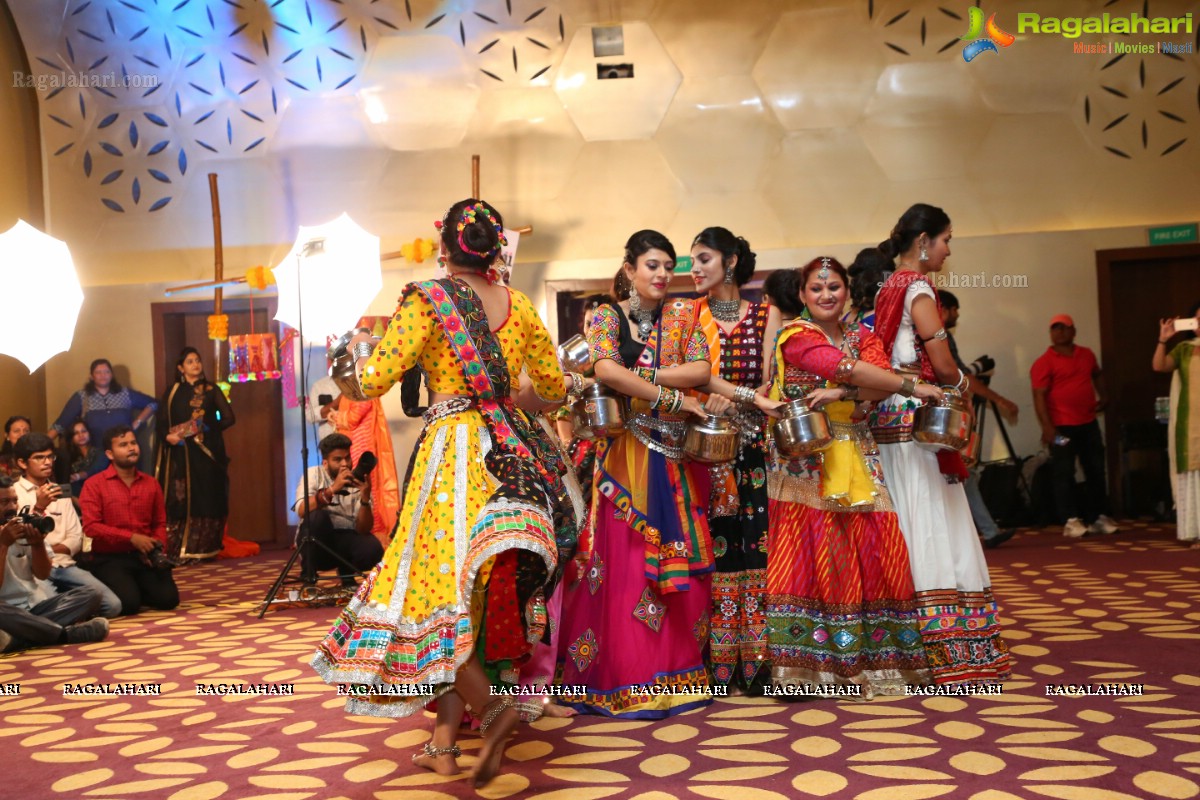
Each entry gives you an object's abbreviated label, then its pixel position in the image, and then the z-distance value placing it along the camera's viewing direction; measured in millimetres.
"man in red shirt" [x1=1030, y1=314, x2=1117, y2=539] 8000
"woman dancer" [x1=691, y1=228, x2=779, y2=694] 3803
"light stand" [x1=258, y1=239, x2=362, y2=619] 6055
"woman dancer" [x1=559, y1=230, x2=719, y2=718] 3609
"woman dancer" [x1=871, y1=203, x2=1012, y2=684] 3697
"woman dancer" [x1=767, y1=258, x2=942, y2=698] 3652
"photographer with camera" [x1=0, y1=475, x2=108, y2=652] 5000
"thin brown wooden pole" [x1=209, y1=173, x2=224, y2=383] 8633
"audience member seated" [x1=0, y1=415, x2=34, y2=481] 7883
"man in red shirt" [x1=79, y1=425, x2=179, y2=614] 6059
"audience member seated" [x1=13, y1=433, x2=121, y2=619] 5375
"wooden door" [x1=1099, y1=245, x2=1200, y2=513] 8648
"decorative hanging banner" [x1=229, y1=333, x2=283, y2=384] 7391
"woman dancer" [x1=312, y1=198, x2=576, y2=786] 2873
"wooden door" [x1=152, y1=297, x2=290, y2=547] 9328
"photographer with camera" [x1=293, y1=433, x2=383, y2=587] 6418
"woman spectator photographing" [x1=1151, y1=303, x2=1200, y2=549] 7016
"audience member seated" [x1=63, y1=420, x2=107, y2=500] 8617
